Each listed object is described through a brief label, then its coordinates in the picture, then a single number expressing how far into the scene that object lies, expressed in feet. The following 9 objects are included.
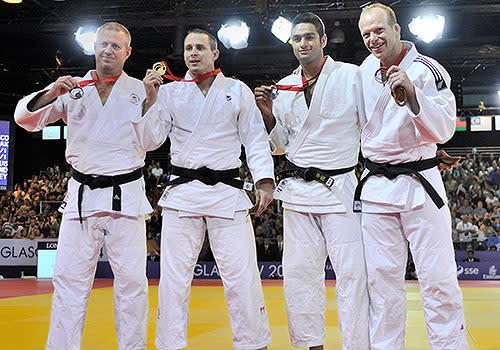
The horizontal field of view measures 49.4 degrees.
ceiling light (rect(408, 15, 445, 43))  35.45
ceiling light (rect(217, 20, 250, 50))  36.47
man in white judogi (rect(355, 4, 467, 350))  9.21
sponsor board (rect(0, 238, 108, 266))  39.27
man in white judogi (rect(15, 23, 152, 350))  10.52
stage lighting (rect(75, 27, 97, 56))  35.47
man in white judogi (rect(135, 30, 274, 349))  10.77
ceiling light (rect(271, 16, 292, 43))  35.35
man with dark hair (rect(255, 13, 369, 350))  10.40
